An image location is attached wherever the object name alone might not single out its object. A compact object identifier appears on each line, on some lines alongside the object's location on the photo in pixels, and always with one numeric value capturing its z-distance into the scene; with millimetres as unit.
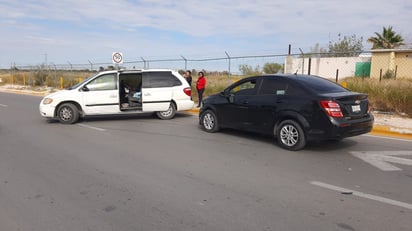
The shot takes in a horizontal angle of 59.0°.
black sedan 7043
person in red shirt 16178
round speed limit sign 20359
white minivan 11488
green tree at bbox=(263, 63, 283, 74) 24086
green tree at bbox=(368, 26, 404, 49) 47875
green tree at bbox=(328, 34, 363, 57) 48766
